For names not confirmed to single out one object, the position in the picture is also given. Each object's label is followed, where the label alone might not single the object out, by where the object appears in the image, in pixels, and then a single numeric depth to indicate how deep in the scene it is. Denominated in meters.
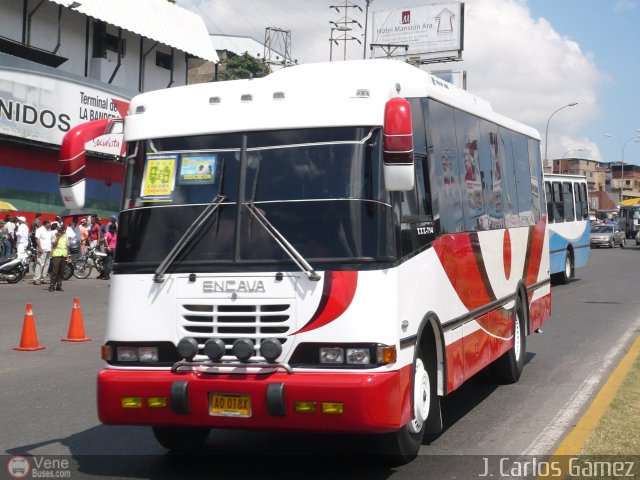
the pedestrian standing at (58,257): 24.53
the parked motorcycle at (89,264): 29.58
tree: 73.50
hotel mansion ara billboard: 64.19
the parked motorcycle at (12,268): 26.06
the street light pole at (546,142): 70.40
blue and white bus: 25.28
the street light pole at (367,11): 61.47
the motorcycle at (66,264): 27.96
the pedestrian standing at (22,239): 26.41
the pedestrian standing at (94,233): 33.03
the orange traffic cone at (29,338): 13.84
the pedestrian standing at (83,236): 32.03
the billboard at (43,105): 31.08
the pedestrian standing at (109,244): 28.01
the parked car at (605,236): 58.16
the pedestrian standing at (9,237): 30.60
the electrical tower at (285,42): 75.72
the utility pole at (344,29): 70.94
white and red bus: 6.29
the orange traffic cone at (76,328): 14.92
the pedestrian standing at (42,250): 26.56
